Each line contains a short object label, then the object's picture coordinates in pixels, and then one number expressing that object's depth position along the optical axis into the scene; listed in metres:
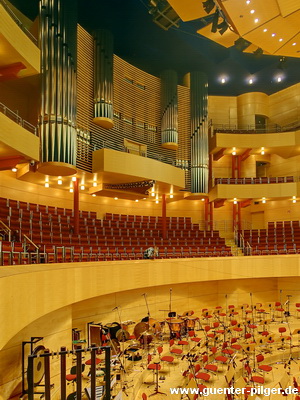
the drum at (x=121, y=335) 7.53
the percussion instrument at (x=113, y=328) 7.78
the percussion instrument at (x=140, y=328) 8.27
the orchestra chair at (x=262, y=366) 6.49
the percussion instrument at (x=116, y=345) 7.19
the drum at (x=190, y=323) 8.72
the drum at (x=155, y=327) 8.34
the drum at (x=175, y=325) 8.33
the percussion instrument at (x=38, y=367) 5.30
